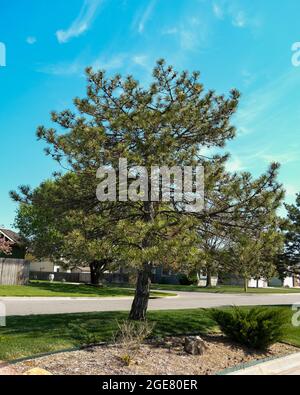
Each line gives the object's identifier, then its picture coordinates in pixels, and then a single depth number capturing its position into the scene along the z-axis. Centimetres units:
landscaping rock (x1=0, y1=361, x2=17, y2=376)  679
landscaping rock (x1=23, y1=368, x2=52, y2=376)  668
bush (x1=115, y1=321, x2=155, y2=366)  778
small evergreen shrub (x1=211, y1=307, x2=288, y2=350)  1007
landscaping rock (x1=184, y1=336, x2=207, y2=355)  897
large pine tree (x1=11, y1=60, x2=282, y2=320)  966
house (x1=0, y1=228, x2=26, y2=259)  4128
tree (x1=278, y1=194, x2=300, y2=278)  2262
